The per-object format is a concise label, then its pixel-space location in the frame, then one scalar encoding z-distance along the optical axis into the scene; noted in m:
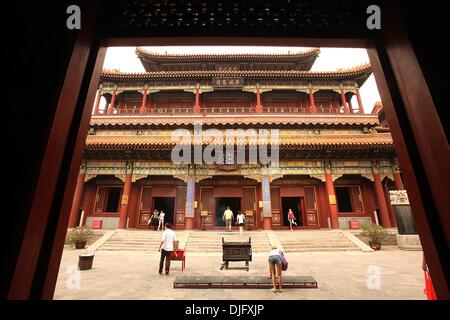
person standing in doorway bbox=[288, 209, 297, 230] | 13.10
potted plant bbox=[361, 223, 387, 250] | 10.09
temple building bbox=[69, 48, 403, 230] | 13.16
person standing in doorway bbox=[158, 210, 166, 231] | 12.83
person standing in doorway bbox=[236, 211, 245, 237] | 11.34
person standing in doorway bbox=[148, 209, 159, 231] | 13.28
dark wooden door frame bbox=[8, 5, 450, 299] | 1.28
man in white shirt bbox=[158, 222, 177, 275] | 5.96
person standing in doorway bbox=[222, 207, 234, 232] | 12.20
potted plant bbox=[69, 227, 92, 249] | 10.23
